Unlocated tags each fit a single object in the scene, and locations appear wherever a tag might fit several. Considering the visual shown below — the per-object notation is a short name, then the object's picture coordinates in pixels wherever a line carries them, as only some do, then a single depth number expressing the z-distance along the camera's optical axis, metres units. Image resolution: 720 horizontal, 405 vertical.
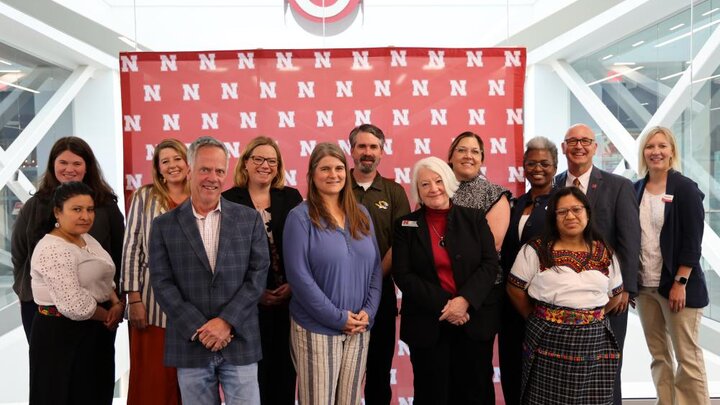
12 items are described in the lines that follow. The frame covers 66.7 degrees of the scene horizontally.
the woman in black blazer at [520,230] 3.21
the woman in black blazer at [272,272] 3.09
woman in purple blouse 2.66
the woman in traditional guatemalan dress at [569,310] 2.84
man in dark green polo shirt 3.19
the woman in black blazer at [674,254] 3.33
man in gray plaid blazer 2.48
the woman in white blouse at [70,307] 2.75
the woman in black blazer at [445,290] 2.80
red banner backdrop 4.07
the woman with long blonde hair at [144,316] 2.99
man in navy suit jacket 3.14
